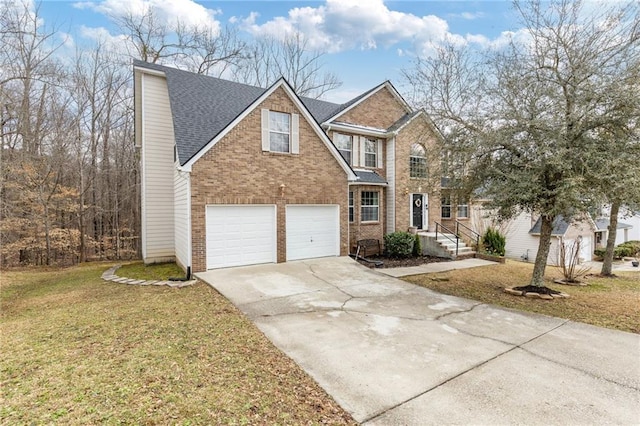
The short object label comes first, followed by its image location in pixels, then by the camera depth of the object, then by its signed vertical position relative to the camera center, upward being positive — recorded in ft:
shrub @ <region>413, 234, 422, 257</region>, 46.29 -6.61
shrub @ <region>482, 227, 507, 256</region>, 49.47 -6.40
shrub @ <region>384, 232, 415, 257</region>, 44.70 -5.90
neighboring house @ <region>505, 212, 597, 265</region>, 69.21 -8.52
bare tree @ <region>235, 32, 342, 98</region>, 77.66 +37.86
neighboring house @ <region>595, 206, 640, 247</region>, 83.47 -8.62
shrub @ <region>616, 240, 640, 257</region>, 78.74 -12.34
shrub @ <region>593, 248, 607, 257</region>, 77.70 -12.70
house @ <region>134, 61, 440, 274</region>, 30.89 +4.16
